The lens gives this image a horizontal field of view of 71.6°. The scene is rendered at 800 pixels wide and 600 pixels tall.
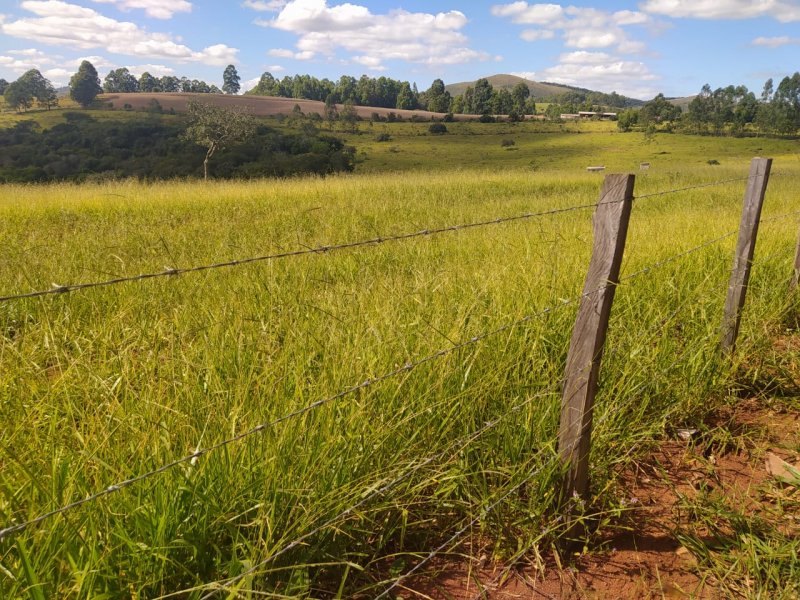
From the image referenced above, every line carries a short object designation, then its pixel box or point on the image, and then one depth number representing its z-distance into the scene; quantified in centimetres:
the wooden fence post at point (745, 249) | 385
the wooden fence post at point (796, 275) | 502
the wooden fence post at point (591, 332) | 224
